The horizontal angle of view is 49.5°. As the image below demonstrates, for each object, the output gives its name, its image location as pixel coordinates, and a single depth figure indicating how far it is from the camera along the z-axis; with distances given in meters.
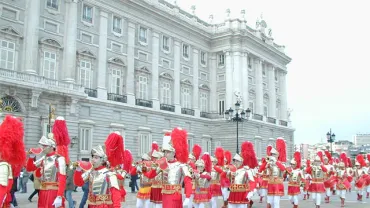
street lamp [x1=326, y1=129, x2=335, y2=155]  33.97
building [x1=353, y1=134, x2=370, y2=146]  155.06
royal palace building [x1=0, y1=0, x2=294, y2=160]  26.05
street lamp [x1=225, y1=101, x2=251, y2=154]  25.95
